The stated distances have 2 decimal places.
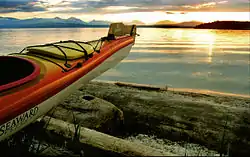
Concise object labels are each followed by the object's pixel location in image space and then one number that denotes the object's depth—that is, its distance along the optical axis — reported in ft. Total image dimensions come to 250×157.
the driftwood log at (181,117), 14.01
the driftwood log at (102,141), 9.22
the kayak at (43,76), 10.19
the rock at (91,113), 14.07
